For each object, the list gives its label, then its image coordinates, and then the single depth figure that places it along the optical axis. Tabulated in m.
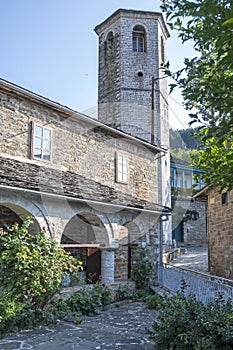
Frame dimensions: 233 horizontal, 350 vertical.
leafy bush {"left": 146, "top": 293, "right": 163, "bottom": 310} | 8.45
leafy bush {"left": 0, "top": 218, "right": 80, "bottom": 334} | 6.37
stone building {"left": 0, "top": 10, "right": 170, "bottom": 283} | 8.10
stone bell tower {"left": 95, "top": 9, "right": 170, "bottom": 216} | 19.44
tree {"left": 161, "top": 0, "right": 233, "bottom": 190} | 3.43
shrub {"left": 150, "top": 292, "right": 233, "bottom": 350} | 4.20
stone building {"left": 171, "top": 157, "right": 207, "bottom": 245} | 26.72
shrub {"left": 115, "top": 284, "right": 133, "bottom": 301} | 9.50
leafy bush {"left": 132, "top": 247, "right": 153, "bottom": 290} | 10.20
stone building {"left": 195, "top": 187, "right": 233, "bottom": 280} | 11.86
